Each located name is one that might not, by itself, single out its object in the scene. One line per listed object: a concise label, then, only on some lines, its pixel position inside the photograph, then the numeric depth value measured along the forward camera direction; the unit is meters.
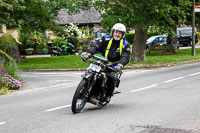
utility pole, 26.27
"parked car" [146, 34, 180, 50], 38.59
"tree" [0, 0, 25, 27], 15.62
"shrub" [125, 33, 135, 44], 53.03
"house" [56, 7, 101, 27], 59.26
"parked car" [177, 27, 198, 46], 45.12
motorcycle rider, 8.51
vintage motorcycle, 7.88
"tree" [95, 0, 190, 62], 21.83
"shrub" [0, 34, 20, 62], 17.25
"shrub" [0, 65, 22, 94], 13.35
